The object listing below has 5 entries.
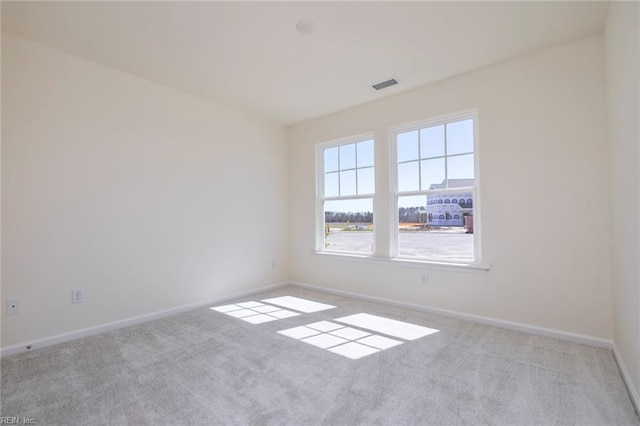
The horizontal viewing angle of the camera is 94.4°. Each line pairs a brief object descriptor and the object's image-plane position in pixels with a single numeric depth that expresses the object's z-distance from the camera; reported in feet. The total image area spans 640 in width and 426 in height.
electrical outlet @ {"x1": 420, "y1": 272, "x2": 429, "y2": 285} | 11.04
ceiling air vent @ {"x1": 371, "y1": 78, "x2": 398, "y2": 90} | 10.78
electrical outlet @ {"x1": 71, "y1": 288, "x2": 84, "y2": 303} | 8.91
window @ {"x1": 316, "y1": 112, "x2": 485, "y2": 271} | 10.58
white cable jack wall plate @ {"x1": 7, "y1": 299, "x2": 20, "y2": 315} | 7.85
